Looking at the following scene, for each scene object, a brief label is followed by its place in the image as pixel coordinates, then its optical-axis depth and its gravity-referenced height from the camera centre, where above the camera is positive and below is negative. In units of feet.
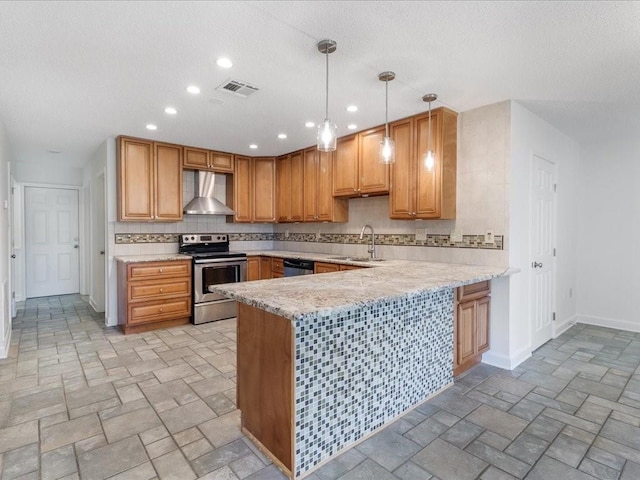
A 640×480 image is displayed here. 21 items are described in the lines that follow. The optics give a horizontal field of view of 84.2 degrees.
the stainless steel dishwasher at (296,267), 14.72 -1.50
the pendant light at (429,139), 9.28 +2.92
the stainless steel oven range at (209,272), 15.01 -1.78
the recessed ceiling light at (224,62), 7.70 +3.74
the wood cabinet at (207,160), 16.07 +3.36
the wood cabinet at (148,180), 14.34 +2.14
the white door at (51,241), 20.48 -0.60
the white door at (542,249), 11.52 -0.58
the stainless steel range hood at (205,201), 16.39 +1.48
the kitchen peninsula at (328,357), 5.72 -2.34
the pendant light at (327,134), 7.42 +2.06
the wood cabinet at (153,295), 13.60 -2.53
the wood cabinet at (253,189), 17.84 +2.16
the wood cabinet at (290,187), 16.97 +2.23
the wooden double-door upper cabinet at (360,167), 12.98 +2.49
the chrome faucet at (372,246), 13.98 -0.58
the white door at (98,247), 16.71 -0.76
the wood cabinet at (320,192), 15.34 +1.77
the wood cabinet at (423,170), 11.06 +2.03
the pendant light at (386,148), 8.60 +2.06
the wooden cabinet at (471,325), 9.19 -2.56
